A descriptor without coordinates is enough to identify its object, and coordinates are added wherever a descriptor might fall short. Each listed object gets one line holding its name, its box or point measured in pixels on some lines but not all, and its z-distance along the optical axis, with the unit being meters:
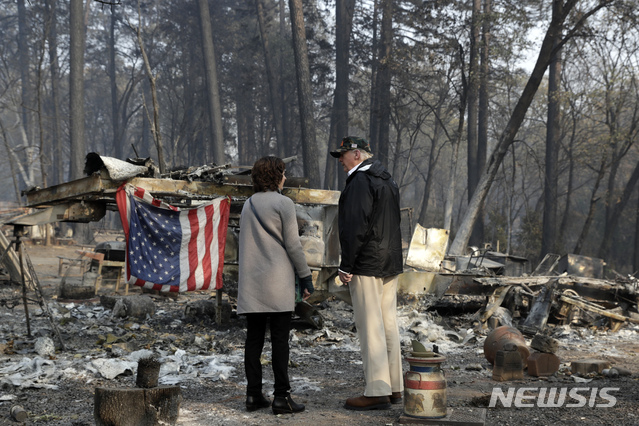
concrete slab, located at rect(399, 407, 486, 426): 4.36
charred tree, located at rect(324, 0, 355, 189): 30.81
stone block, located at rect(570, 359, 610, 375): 6.84
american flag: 8.29
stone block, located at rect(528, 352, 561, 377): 6.59
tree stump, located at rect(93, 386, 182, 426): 4.51
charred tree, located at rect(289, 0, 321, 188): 23.63
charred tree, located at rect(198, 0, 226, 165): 29.20
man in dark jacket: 4.79
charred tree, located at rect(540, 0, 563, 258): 25.12
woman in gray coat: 4.77
